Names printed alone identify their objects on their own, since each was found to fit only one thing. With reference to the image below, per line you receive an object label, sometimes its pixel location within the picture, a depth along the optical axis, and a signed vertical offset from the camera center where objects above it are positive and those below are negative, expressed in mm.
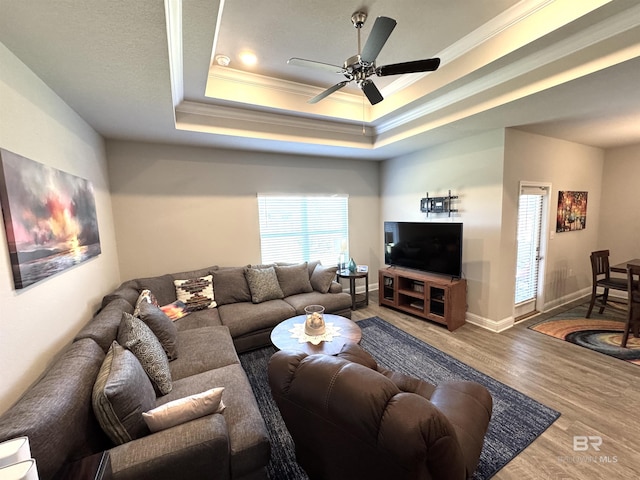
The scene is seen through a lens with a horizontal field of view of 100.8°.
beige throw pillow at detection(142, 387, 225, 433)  1245 -932
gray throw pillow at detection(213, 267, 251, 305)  3346 -900
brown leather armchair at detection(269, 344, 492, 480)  875 -794
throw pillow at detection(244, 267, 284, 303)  3406 -900
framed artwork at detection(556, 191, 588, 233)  4022 -89
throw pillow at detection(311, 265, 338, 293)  3737 -920
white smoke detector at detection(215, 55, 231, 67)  2518 +1516
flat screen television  3496 -519
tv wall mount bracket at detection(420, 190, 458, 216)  3855 +86
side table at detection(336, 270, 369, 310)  4145 -1199
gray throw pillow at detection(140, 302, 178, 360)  2066 -869
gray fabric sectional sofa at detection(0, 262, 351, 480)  1021 -978
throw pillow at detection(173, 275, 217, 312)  3166 -915
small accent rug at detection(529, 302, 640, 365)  2884 -1571
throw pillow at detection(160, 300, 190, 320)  2900 -1016
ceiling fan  1628 +1055
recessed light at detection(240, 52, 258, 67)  2516 +1533
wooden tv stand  3492 -1219
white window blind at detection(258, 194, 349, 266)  4289 -222
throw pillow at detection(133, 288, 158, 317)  2146 -736
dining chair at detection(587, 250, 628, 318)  3512 -1019
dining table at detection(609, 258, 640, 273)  3532 -868
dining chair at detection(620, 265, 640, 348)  2861 -1053
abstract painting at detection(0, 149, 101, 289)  1369 +28
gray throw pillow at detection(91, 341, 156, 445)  1188 -842
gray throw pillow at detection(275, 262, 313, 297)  3674 -910
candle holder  2418 -1016
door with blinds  3652 -586
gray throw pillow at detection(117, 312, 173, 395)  1646 -837
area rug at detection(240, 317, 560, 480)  1715 -1590
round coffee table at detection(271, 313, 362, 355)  2203 -1112
